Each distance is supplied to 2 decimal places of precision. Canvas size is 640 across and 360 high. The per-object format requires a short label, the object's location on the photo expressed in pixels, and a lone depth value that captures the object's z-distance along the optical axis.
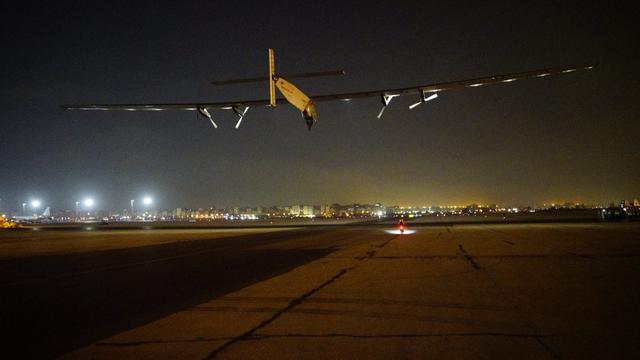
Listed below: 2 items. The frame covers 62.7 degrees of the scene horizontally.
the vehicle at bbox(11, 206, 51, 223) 152.62
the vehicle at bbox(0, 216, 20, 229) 75.11
